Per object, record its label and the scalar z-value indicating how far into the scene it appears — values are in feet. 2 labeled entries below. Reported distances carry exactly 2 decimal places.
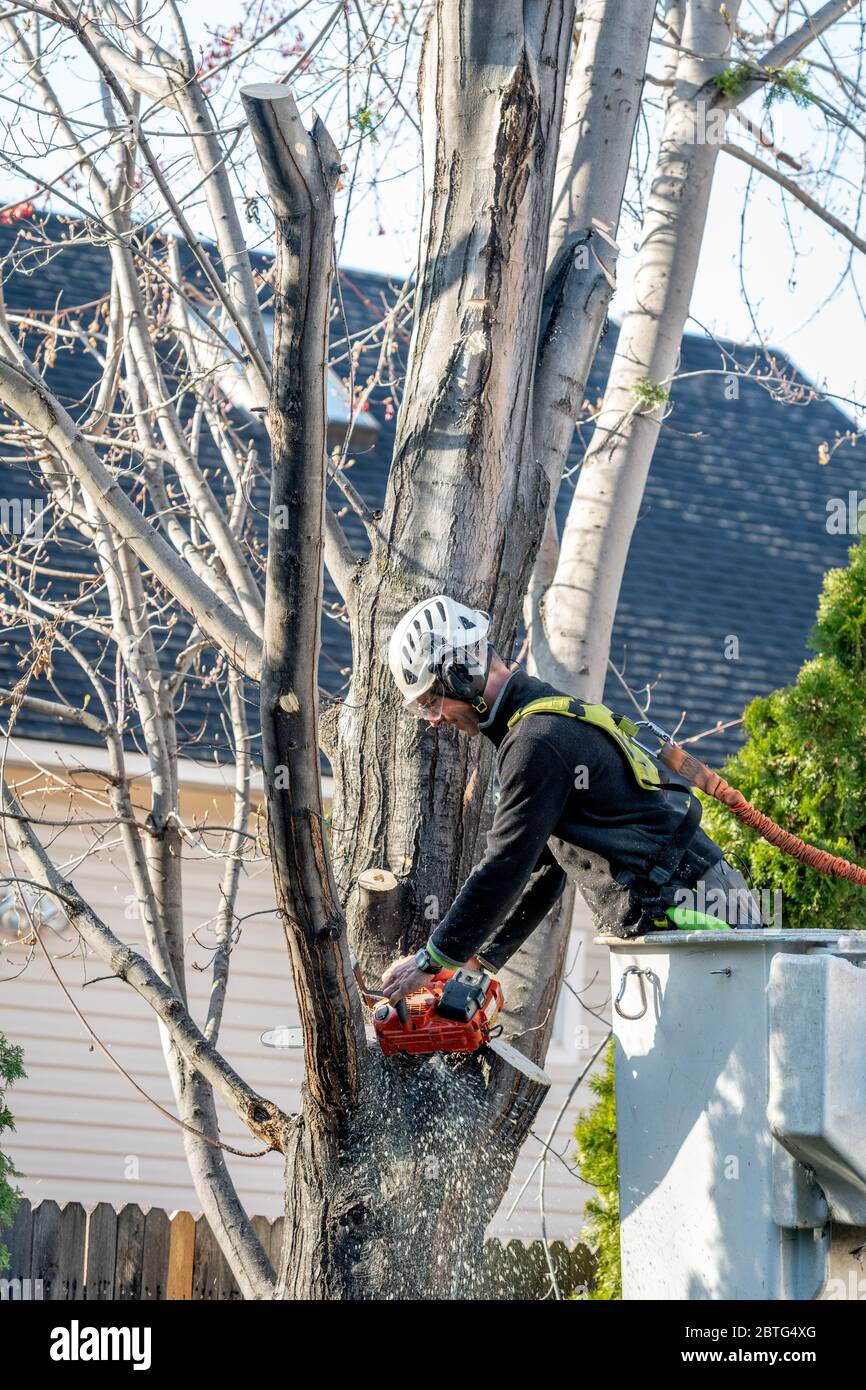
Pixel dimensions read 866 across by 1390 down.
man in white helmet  23.84
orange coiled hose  27.30
